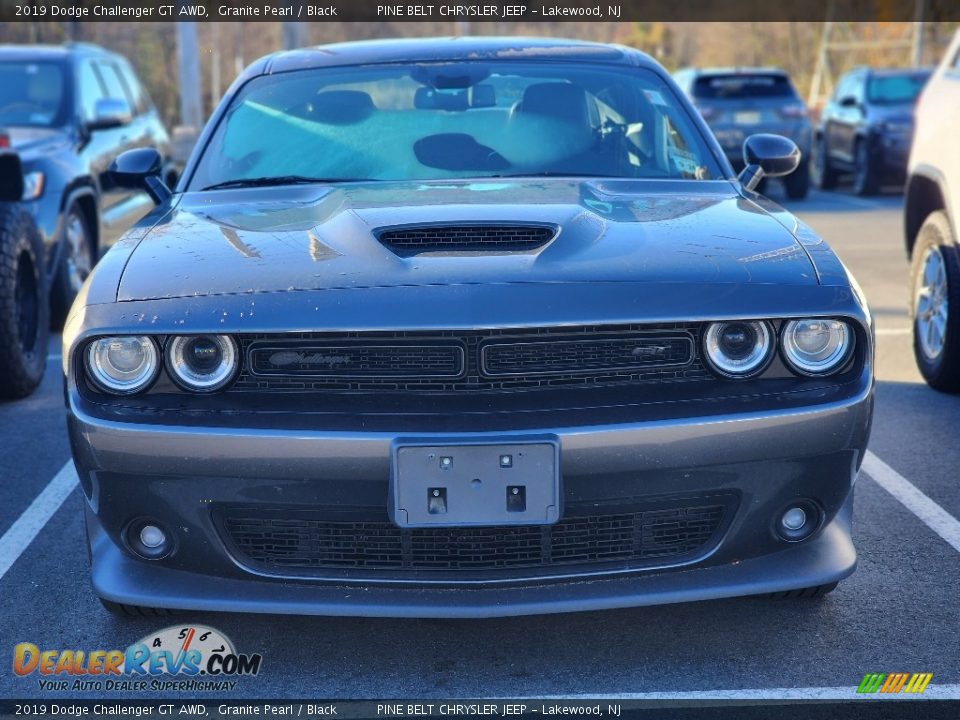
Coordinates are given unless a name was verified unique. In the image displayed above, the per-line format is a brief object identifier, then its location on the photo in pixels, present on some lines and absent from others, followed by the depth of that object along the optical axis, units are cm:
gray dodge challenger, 268
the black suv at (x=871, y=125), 1527
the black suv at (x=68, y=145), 693
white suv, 532
